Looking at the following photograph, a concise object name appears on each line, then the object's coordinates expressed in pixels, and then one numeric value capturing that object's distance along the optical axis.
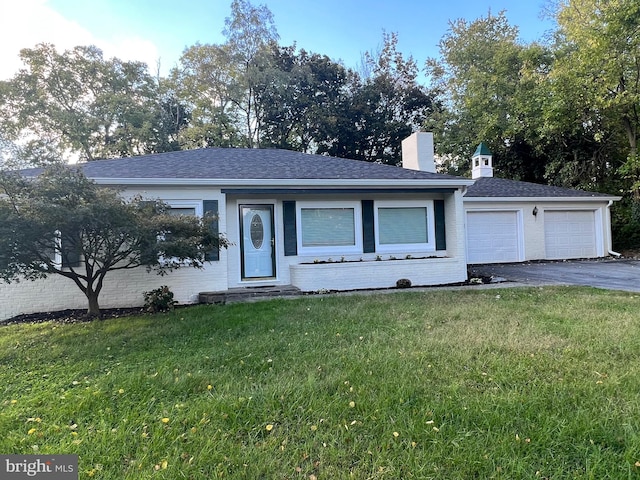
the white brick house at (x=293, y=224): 7.60
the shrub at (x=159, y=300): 6.92
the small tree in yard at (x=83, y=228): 5.09
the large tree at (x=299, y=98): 22.28
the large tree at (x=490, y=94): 18.14
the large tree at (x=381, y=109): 22.98
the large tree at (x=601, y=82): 13.91
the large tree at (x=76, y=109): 20.22
